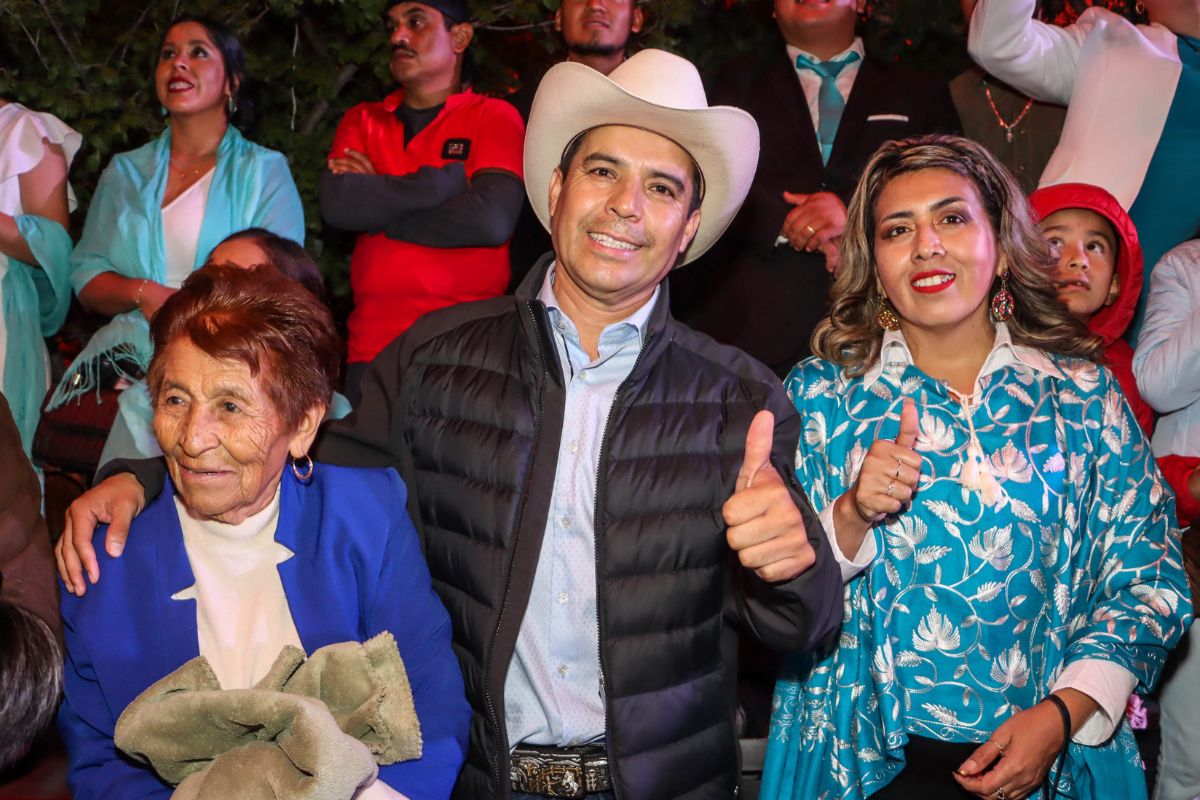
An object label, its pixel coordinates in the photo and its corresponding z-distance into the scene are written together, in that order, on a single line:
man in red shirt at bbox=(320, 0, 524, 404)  4.13
